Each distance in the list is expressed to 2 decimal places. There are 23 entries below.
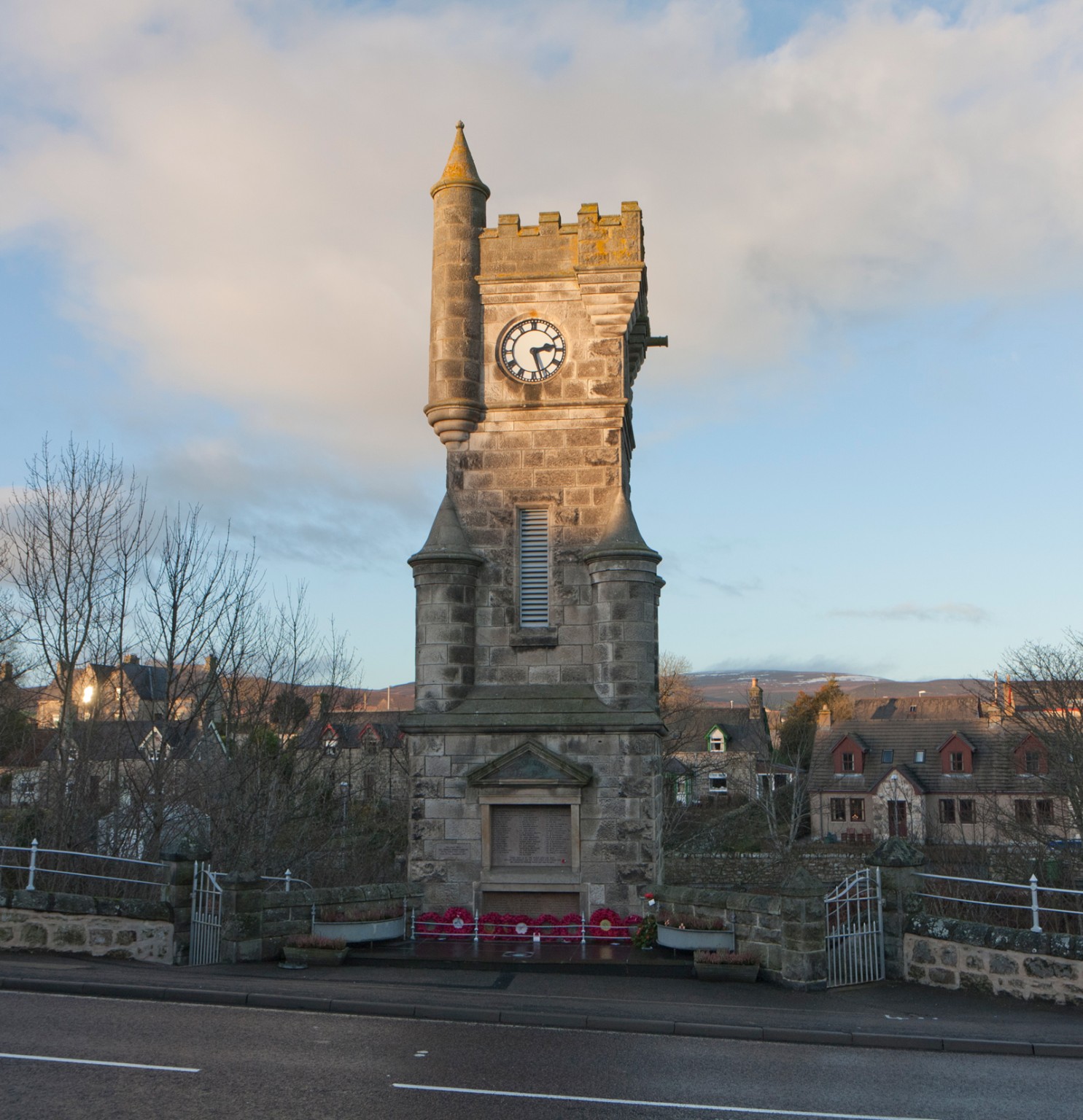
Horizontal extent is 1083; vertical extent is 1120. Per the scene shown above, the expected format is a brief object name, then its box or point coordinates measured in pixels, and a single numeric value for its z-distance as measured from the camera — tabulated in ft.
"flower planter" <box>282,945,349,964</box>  43.39
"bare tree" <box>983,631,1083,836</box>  115.55
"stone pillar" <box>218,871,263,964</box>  43.78
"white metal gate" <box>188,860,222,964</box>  44.14
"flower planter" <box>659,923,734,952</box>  44.06
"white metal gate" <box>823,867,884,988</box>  41.19
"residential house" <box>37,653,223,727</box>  85.40
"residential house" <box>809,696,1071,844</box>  177.78
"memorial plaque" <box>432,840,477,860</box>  51.16
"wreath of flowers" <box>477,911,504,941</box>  49.44
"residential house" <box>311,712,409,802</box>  115.65
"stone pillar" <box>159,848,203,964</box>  44.37
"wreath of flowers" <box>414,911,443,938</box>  49.80
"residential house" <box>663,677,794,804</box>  211.61
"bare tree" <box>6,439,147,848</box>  84.02
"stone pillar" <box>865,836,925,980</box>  42.34
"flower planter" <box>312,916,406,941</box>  46.03
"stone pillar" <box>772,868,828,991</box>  39.99
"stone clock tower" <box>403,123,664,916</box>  50.85
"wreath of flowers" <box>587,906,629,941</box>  48.62
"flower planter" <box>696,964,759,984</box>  41.63
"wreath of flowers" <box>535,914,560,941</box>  48.88
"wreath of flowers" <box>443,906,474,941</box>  49.57
